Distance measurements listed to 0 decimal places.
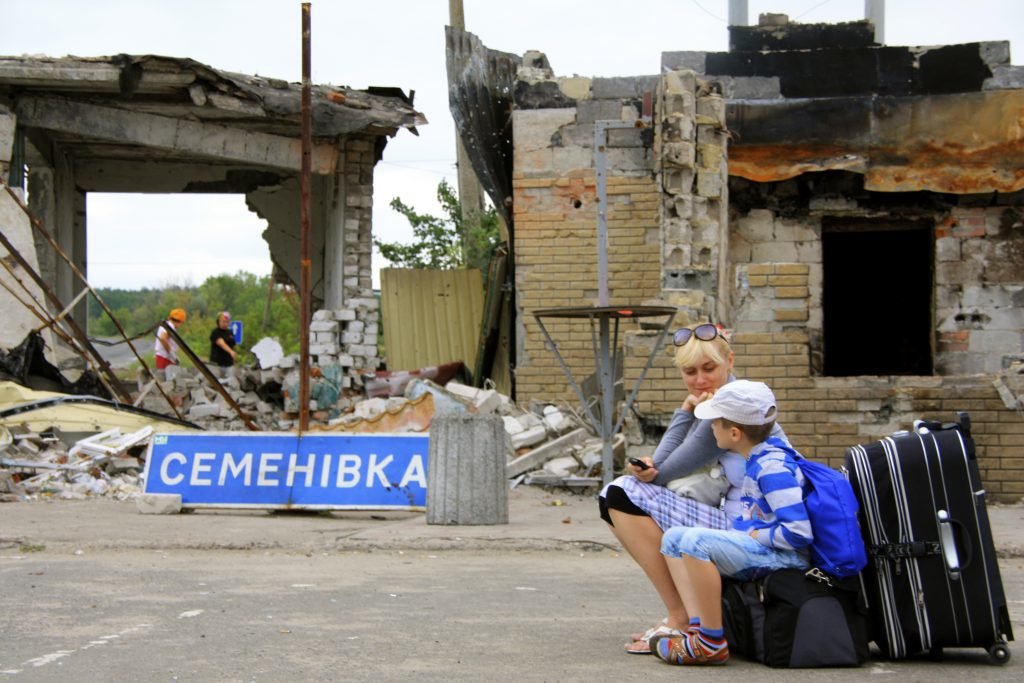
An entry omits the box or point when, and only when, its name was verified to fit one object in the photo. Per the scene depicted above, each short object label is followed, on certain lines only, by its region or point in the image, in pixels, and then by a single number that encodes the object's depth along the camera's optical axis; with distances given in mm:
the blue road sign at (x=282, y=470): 9656
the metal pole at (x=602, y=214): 10383
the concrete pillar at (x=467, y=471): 8992
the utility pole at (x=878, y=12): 23203
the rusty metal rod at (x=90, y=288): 14543
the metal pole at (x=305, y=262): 11922
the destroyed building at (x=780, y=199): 11578
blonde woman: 4668
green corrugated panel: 18312
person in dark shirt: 19125
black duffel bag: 4402
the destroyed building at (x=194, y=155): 15531
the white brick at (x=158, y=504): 9672
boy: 4402
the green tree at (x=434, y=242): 26172
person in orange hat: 18656
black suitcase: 4410
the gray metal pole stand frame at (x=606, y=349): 9602
